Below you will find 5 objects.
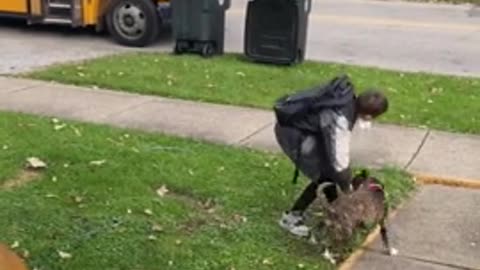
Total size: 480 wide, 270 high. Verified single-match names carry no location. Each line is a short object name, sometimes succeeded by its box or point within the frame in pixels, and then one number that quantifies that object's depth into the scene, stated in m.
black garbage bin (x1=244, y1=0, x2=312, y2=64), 10.06
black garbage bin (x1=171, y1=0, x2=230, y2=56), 10.57
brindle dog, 4.69
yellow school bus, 11.53
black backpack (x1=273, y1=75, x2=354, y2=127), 4.75
